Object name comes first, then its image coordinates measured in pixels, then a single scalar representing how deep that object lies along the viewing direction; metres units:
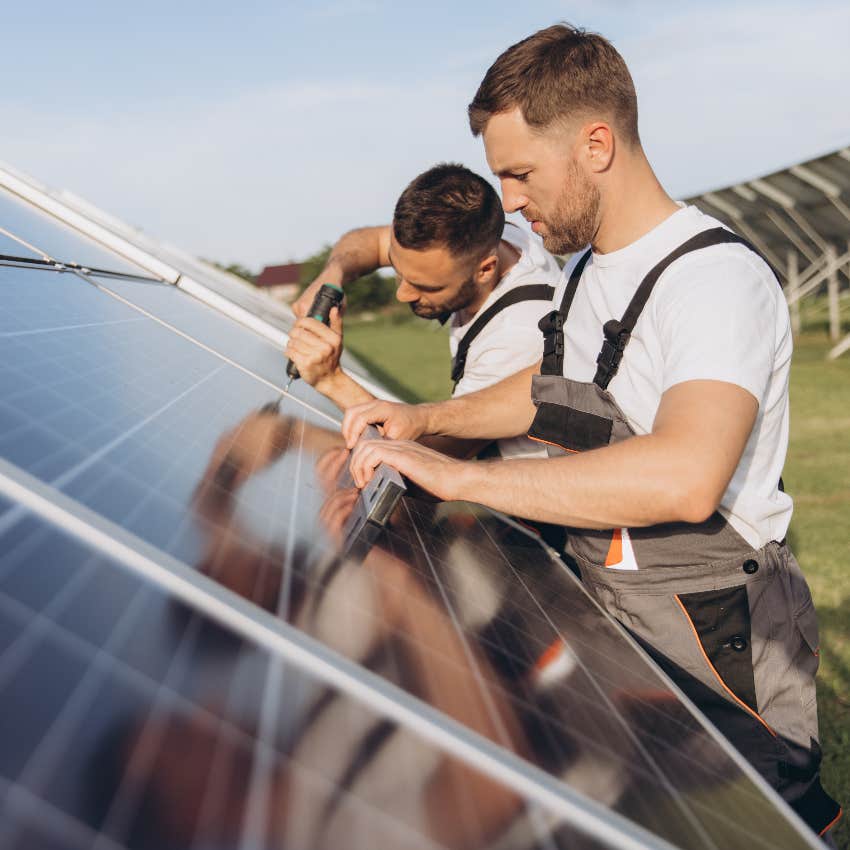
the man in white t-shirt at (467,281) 3.42
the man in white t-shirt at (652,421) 1.69
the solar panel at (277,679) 0.69
